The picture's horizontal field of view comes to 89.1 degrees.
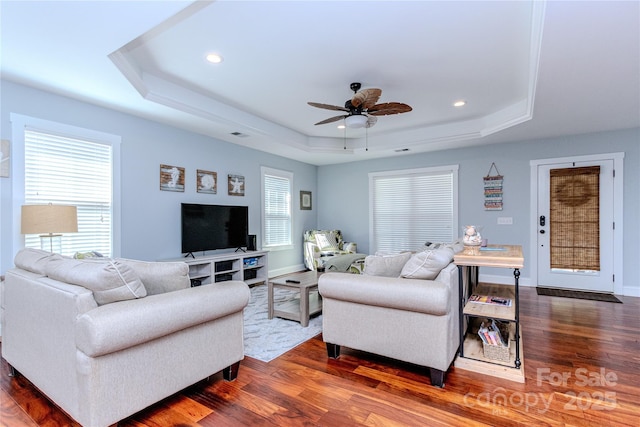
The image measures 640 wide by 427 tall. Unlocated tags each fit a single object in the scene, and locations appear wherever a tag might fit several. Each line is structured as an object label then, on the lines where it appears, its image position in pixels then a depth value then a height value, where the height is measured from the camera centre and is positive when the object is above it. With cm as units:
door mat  440 -118
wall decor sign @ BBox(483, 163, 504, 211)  540 +33
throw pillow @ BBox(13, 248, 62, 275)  204 -32
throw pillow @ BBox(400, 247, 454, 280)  224 -38
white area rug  274 -118
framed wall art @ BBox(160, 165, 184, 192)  436 +46
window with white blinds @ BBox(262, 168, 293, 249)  609 +8
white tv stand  447 -84
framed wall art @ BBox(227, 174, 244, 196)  536 +45
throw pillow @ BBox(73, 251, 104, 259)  246 -34
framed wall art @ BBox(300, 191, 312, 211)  696 +23
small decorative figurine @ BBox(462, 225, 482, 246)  248 -21
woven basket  236 -104
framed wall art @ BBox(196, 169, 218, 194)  487 +46
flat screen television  456 -23
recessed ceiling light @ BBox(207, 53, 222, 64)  294 +142
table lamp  267 -6
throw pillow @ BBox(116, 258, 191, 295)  191 -38
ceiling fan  313 +106
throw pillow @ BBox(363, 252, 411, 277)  248 -41
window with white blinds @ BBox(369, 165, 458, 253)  591 +6
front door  471 -22
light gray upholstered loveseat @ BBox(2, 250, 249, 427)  154 -64
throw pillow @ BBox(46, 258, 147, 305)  163 -34
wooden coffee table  331 -97
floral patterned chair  610 -69
